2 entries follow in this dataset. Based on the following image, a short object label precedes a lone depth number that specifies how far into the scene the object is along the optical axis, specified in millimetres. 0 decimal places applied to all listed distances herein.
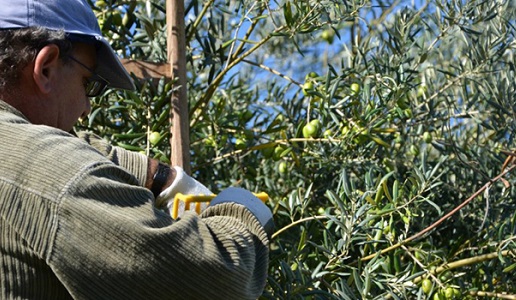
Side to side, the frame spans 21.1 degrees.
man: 1849
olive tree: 2599
